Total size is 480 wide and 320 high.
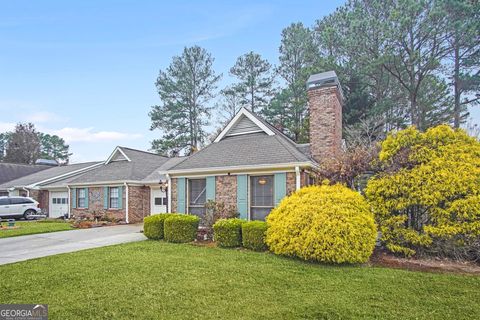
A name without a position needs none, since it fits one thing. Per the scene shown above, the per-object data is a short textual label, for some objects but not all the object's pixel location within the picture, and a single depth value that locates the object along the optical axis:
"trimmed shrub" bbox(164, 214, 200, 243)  9.77
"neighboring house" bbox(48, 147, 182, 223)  16.67
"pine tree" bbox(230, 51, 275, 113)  29.66
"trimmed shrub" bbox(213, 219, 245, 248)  8.82
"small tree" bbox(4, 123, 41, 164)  41.09
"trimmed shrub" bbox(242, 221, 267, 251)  8.29
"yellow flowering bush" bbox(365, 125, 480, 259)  7.20
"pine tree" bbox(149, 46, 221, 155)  31.56
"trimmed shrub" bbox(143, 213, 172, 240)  10.38
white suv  18.41
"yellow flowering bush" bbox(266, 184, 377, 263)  6.75
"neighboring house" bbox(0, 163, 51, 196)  28.05
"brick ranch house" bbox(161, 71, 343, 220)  10.70
